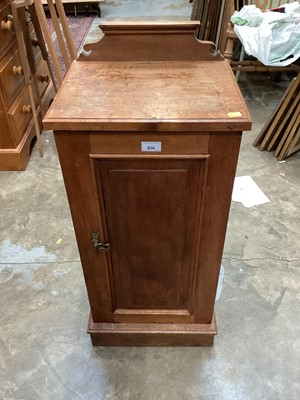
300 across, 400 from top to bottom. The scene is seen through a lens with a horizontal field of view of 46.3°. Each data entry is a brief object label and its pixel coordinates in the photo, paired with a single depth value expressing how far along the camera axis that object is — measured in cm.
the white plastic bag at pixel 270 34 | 232
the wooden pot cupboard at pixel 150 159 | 78
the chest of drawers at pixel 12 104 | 189
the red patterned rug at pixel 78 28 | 383
